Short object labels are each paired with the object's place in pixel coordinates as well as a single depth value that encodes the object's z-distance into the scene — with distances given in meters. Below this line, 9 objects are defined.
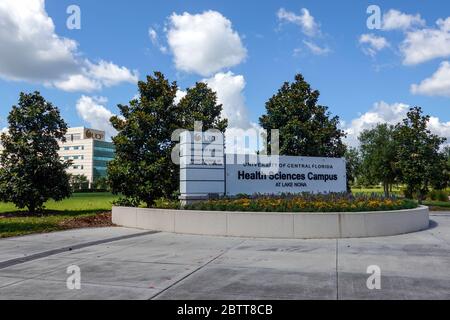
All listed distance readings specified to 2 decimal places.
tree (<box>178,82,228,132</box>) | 21.84
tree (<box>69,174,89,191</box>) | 114.47
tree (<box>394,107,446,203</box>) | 25.81
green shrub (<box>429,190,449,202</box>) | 35.49
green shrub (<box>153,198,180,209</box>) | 14.02
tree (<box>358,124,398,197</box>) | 31.92
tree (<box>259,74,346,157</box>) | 22.69
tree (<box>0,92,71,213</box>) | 18.70
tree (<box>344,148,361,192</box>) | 27.44
